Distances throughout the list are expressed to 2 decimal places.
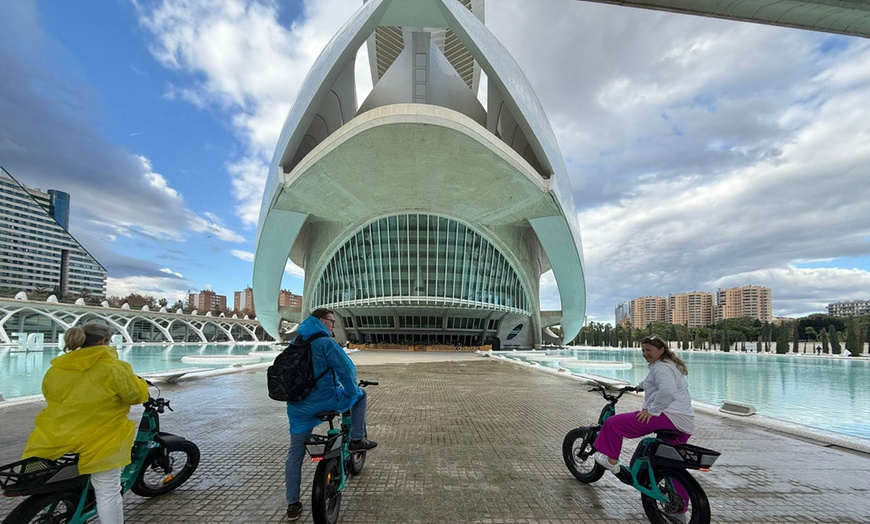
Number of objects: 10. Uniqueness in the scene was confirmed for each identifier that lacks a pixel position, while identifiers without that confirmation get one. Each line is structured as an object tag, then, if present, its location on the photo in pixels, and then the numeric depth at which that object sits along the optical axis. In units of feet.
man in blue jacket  11.76
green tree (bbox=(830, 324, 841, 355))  144.46
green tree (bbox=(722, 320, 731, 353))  182.50
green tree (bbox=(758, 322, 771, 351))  177.47
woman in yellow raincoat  9.05
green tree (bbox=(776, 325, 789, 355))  160.35
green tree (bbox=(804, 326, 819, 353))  199.90
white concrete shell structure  98.78
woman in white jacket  11.97
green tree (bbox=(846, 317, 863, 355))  135.21
